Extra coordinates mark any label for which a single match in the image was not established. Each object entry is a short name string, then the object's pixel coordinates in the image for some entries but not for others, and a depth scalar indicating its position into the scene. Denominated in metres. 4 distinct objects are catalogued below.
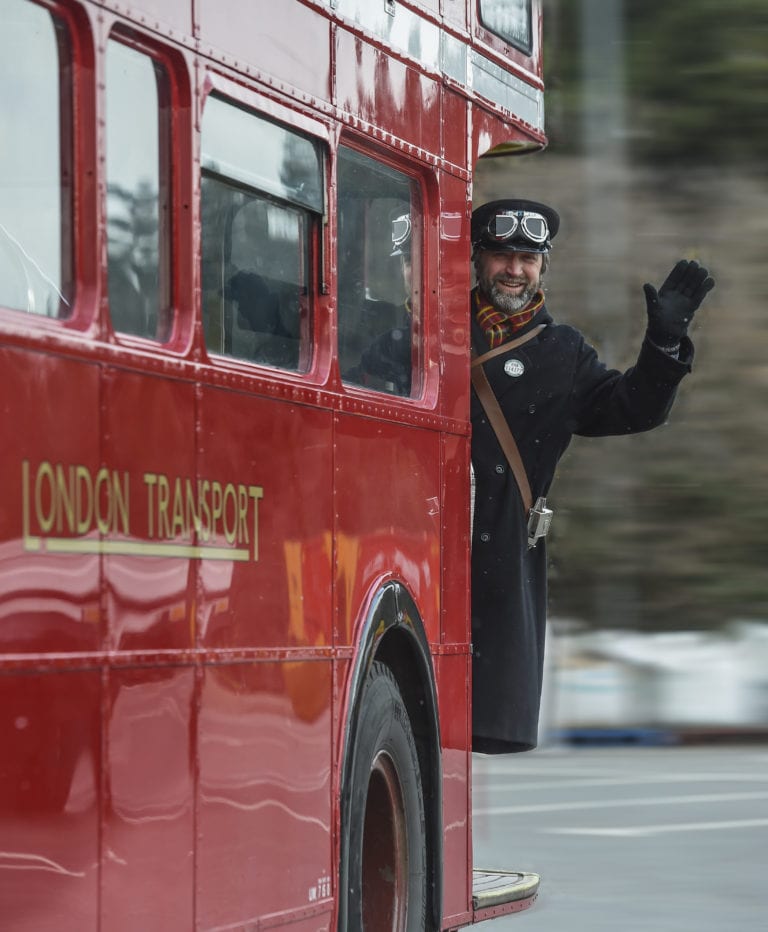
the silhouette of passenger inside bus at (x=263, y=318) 10.83
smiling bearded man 14.77
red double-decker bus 8.77
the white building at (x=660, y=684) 37.19
